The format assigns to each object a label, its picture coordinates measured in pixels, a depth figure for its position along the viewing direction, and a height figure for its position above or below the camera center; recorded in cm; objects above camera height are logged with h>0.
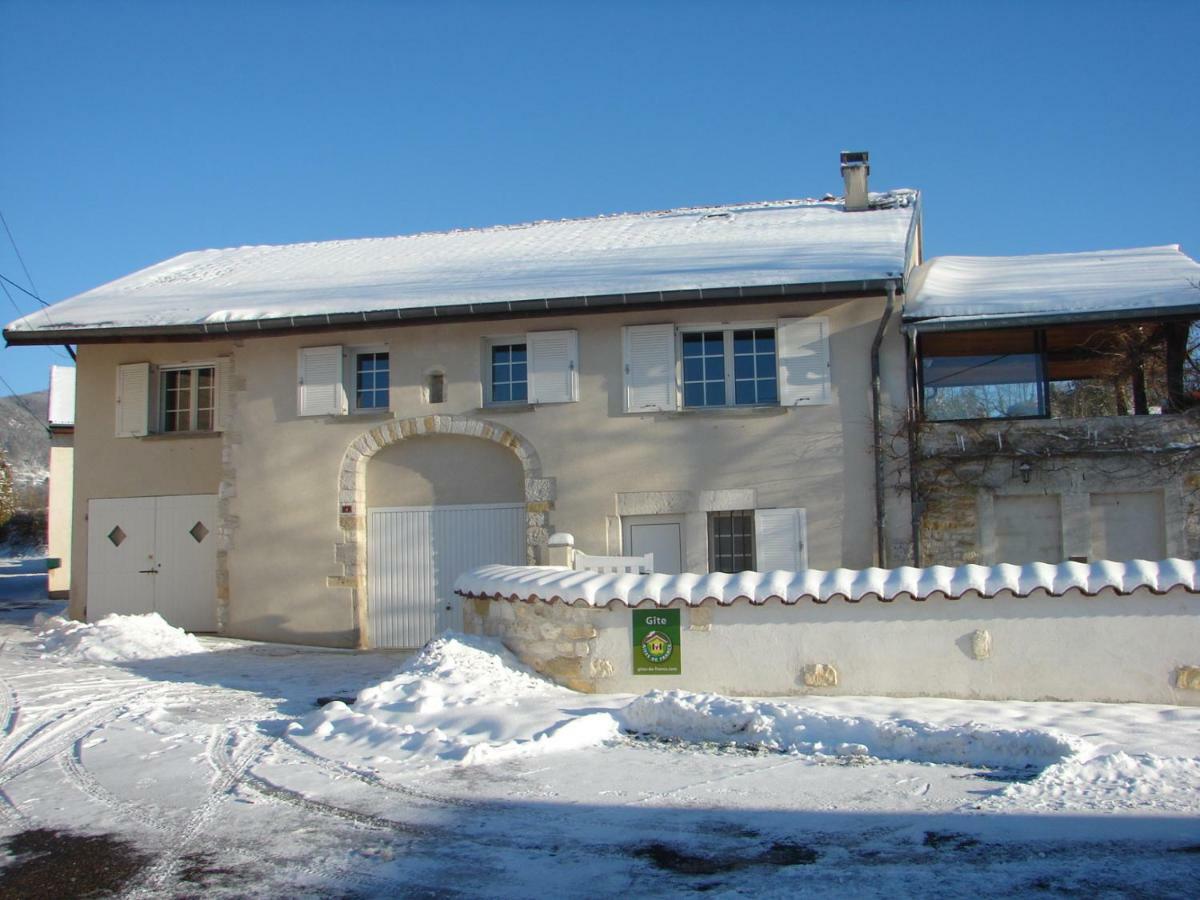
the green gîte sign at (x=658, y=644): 893 -104
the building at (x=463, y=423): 1293 +114
